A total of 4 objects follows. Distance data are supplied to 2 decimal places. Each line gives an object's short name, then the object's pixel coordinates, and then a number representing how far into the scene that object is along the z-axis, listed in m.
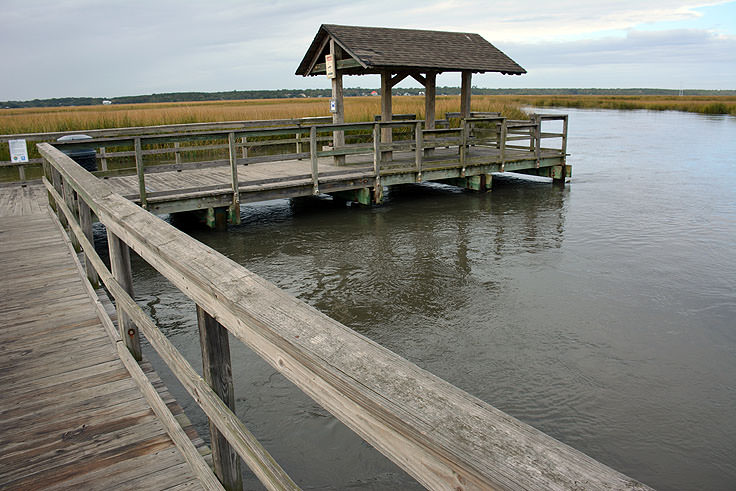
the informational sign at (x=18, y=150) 11.96
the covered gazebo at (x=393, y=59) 13.44
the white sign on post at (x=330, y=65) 13.91
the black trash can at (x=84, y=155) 11.72
